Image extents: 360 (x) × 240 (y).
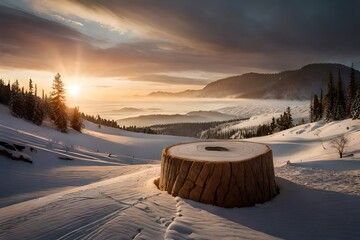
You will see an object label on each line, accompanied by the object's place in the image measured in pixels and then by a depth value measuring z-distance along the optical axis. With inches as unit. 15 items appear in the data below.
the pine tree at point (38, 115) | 1913.6
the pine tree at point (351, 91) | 2571.4
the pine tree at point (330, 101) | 2662.4
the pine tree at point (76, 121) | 2140.7
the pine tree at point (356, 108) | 2138.3
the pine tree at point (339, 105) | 2598.4
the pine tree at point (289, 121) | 3193.9
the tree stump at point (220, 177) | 275.7
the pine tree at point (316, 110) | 3171.8
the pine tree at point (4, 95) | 2440.0
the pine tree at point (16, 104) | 1993.8
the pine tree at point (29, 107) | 1962.4
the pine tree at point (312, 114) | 3274.1
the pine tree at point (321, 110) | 3148.1
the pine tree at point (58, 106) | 1955.0
